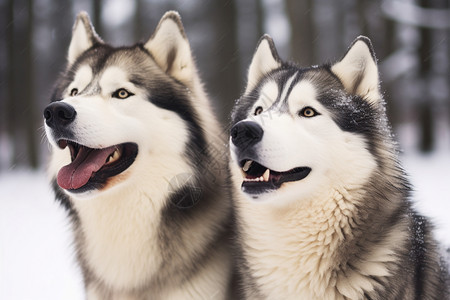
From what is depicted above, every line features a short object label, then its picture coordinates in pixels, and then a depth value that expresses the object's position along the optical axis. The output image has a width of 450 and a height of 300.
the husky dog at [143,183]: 2.81
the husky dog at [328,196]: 2.46
